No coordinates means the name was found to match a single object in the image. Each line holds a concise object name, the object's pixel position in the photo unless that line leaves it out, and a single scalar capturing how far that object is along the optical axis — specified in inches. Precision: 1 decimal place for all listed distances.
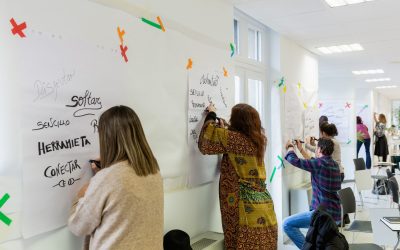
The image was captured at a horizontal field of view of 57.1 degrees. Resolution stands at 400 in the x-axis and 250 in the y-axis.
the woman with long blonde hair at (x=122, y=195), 55.6
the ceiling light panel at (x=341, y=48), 204.8
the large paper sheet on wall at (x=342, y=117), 335.6
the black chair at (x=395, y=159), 369.0
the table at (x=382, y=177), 265.9
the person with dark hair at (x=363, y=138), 375.8
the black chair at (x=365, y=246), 119.0
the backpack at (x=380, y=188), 276.3
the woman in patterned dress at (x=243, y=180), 98.9
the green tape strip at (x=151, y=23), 84.7
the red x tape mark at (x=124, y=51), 77.9
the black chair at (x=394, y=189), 161.7
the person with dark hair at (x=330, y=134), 167.3
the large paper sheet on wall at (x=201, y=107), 102.7
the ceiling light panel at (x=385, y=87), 440.0
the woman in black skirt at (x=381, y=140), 381.1
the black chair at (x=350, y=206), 145.0
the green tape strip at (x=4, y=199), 54.5
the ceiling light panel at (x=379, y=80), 358.3
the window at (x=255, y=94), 163.5
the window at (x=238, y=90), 150.6
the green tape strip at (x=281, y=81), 174.4
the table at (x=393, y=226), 104.6
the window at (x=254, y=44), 166.7
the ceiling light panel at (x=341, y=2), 125.5
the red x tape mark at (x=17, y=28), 56.0
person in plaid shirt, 132.0
